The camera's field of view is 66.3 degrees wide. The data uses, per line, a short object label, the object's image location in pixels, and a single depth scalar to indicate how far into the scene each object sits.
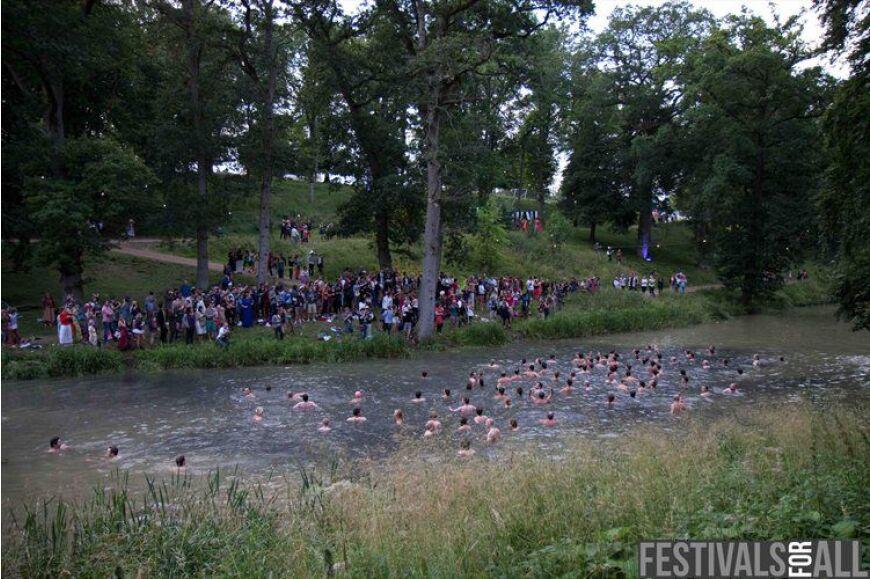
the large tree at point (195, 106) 31.17
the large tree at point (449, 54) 27.12
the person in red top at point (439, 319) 31.23
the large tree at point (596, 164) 60.78
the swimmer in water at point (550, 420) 17.58
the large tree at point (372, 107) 34.31
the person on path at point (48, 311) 27.61
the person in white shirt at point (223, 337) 25.17
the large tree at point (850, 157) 15.97
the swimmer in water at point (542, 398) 20.19
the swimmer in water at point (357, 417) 17.83
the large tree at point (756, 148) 43.09
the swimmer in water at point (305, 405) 19.08
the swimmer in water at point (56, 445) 14.77
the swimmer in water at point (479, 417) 17.70
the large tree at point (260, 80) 31.62
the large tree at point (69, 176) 24.97
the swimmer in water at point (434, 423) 16.61
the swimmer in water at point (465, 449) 13.93
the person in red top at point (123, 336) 24.45
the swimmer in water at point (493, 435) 15.77
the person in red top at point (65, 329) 23.61
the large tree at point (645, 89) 58.75
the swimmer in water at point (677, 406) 18.88
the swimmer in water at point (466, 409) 18.64
